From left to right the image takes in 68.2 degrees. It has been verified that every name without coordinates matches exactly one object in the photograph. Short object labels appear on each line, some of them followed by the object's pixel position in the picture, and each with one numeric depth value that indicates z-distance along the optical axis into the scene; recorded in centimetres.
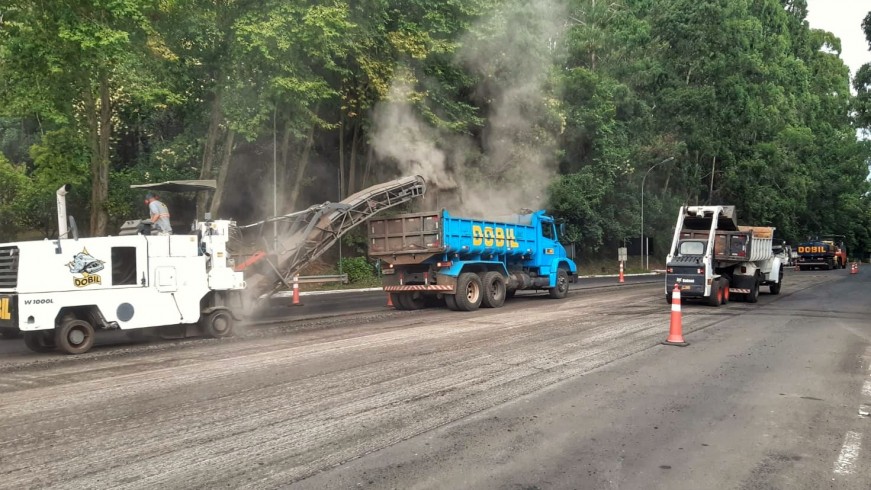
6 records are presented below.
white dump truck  1620
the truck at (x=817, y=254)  4434
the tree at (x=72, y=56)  1564
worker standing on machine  1078
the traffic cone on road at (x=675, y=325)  1023
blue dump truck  1532
